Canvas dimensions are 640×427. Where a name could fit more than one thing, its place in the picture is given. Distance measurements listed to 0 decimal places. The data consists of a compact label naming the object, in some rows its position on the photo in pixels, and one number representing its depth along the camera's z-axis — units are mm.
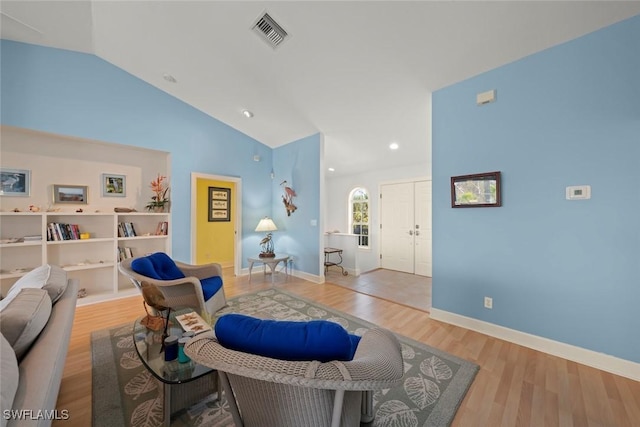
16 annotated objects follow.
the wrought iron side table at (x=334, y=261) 5052
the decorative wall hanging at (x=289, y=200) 4848
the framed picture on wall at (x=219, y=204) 5602
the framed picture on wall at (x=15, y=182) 2961
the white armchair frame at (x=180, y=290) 2301
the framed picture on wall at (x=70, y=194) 3279
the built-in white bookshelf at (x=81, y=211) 3004
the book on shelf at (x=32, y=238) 2945
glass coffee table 1311
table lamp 4711
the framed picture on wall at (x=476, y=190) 2434
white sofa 750
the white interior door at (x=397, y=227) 5312
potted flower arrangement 3881
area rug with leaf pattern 1446
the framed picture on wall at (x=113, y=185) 3631
